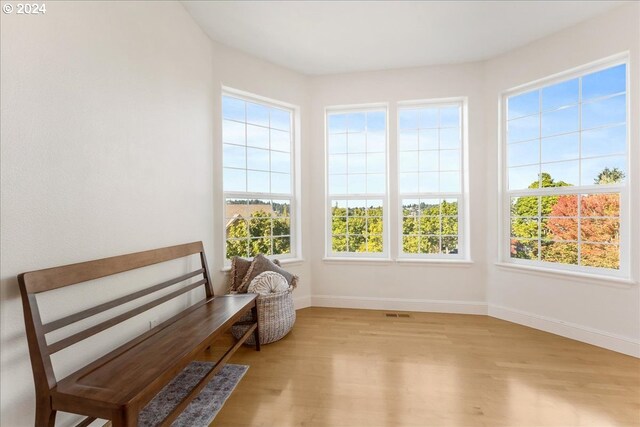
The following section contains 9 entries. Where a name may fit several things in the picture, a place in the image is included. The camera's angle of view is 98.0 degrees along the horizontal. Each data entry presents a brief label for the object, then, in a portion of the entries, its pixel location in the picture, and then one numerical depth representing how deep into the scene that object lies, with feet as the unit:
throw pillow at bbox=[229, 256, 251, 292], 9.24
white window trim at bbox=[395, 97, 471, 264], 11.05
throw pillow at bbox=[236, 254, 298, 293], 9.04
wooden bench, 3.71
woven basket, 8.27
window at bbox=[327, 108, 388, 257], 11.70
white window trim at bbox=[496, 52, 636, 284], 7.94
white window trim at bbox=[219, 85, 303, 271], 11.36
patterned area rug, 5.34
